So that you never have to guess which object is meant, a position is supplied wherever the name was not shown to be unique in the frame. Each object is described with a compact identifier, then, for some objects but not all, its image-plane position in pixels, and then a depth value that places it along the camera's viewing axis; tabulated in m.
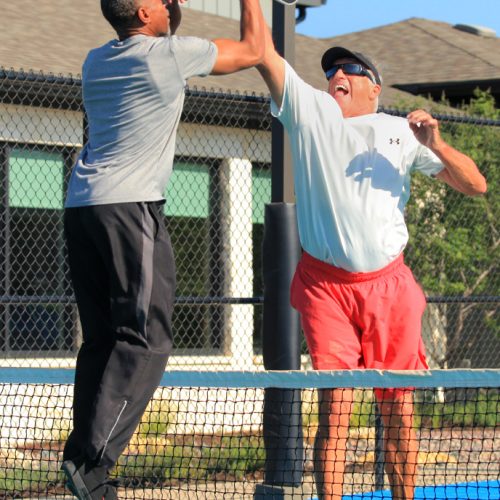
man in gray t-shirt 8.14
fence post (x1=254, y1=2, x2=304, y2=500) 13.25
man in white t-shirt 10.42
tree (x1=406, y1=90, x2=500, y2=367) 23.75
